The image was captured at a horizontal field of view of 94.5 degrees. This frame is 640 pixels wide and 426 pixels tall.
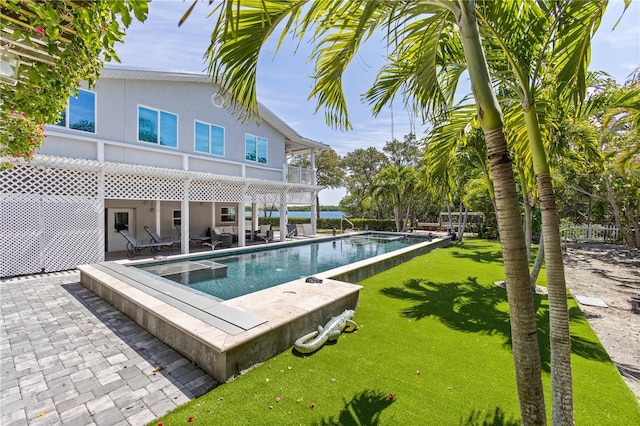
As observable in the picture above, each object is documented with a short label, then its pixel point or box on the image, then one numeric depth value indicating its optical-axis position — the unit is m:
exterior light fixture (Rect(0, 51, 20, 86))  2.71
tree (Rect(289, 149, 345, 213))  37.38
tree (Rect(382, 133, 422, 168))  38.53
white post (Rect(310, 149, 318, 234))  21.41
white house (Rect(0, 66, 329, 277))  9.93
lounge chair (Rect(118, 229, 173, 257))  13.40
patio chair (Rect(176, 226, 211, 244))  16.48
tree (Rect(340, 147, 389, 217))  39.88
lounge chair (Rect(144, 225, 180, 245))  14.89
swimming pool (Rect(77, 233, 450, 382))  4.31
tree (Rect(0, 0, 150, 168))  2.18
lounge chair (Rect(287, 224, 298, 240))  22.08
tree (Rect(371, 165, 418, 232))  25.00
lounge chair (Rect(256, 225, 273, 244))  19.13
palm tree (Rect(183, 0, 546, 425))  2.05
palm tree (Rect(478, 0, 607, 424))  2.34
